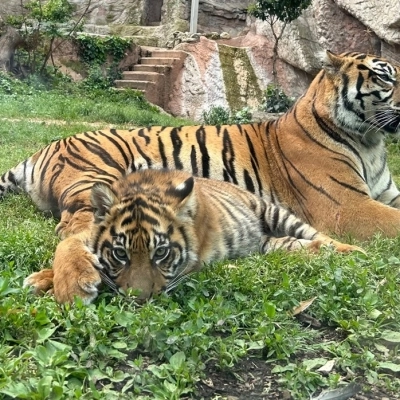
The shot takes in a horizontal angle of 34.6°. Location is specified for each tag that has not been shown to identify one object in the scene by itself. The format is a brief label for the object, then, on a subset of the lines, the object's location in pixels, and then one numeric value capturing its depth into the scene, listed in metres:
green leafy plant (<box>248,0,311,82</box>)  13.69
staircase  16.67
